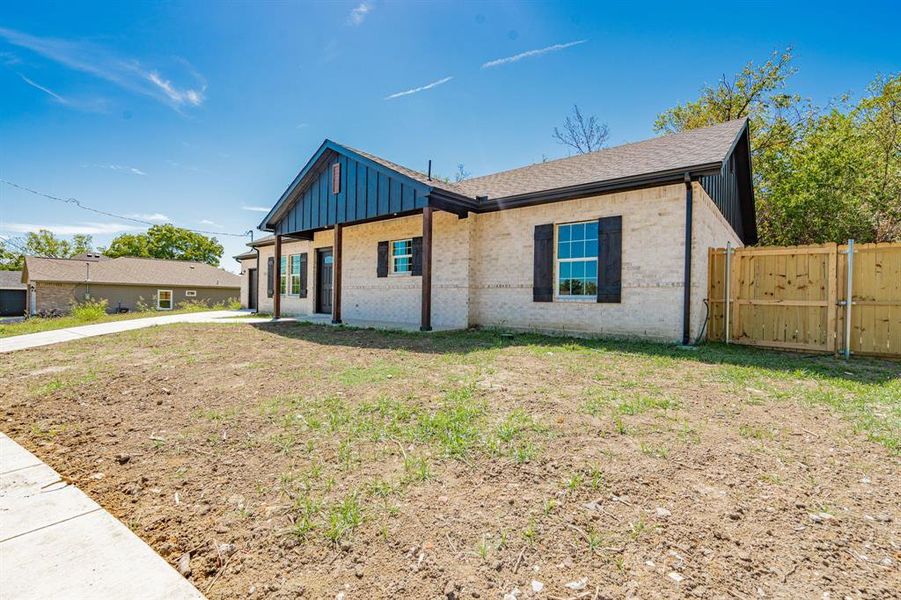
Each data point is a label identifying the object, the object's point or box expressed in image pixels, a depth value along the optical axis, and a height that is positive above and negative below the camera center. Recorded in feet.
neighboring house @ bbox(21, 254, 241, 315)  89.81 +2.17
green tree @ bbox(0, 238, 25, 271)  171.42 +14.65
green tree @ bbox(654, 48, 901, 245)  52.06 +21.12
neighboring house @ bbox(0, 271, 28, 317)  114.93 -2.25
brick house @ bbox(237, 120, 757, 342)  27.02 +5.29
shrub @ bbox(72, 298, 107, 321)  49.19 -2.90
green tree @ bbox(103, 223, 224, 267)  166.61 +20.67
